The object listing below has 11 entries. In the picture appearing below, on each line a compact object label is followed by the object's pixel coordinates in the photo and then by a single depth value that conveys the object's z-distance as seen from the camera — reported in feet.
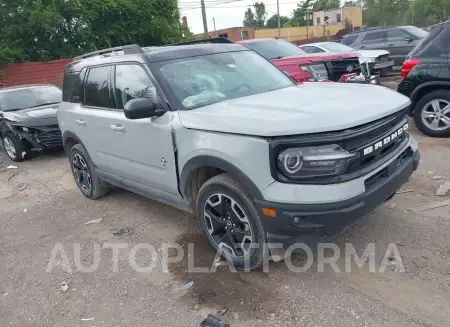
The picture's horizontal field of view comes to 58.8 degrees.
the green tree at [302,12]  231.71
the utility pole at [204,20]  84.12
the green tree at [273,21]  292.81
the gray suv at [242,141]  8.75
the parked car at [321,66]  25.44
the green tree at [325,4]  254.68
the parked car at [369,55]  27.76
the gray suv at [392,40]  42.60
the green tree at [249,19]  302.02
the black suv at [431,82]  19.29
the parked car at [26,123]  26.61
